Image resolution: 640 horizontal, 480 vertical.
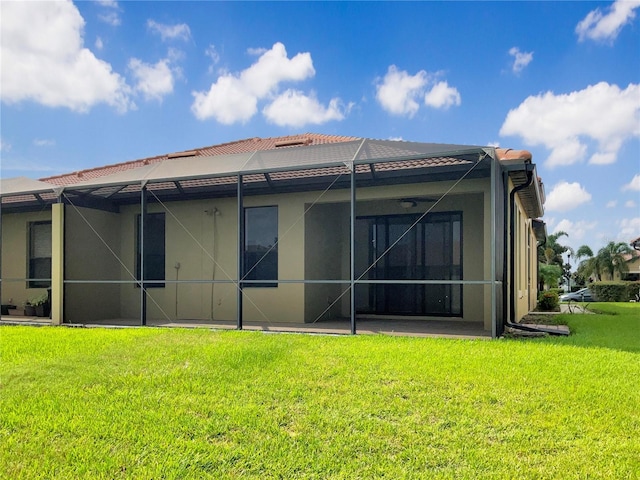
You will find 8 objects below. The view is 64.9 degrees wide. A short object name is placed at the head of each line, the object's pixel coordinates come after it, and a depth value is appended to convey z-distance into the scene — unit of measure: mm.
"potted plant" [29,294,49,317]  11312
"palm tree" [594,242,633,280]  34500
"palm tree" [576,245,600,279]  35969
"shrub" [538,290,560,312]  15195
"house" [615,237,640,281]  37547
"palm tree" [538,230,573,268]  41531
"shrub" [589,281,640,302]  23781
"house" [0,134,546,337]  8953
